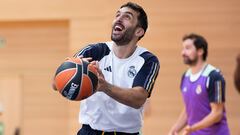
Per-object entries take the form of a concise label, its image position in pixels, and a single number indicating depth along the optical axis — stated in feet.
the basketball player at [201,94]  33.23
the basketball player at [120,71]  24.85
